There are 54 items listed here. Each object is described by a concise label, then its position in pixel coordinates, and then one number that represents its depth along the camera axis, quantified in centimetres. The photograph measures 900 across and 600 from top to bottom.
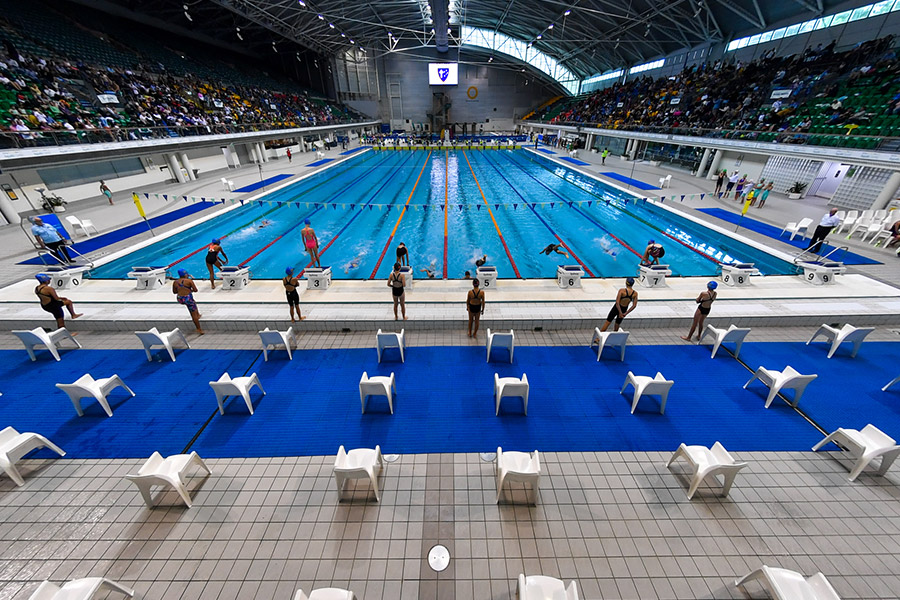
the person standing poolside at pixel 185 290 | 567
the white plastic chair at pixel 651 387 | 435
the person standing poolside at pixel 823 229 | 862
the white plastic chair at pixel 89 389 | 426
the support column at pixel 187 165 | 1784
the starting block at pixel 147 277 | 736
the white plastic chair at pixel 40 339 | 531
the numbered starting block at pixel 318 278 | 737
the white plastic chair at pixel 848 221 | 1034
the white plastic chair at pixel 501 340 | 528
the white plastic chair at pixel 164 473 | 320
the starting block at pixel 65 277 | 749
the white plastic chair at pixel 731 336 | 539
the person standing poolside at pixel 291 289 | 569
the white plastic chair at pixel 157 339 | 532
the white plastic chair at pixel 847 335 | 532
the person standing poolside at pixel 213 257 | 729
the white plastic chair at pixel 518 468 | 321
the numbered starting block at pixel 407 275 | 732
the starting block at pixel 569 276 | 732
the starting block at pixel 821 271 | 747
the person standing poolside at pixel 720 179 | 1481
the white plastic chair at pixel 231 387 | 430
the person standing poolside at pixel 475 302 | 555
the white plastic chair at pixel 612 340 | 536
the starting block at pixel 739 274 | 749
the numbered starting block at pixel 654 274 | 747
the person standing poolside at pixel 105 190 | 1386
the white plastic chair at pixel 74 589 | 238
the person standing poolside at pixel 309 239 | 855
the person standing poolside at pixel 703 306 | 549
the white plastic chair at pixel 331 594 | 241
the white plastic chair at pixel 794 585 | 241
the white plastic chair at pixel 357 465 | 324
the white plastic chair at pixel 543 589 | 240
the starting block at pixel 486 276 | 729
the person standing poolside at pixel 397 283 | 578
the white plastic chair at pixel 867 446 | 348
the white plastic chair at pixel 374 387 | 431
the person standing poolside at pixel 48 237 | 765
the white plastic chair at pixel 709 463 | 329
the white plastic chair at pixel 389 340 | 530
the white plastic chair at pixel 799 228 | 1016
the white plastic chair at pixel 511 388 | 430
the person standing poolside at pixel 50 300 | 551
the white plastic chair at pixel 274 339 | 536
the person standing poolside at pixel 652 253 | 816
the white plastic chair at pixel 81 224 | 1046
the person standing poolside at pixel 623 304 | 551
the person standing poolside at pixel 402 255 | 780
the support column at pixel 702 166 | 1839
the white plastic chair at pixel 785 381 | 437
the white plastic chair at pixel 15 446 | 347
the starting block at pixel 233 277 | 740
